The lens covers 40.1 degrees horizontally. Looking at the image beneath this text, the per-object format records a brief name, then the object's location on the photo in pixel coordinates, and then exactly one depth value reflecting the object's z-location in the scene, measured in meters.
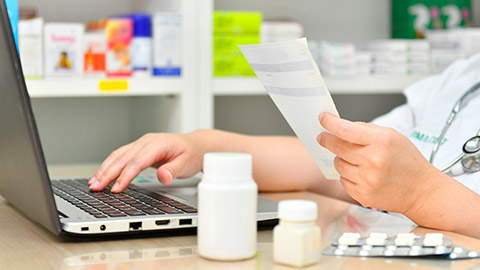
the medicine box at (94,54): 1.83
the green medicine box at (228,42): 1.97
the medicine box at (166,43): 1.86
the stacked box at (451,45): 2.17
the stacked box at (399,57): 2.17
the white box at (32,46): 1.76
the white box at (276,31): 2.03
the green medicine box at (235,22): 1.97
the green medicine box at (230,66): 1.99
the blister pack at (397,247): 0.68
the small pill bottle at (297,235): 0.60
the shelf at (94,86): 1.78
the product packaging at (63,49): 1.79
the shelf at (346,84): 1.98
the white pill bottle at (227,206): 0.61
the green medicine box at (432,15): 2.37
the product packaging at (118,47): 1.84
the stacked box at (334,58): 2.10
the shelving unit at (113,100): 1.83
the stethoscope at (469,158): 1.08
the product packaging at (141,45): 1.85
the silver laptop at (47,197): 0.69
